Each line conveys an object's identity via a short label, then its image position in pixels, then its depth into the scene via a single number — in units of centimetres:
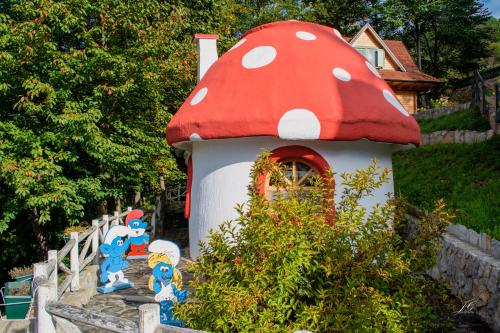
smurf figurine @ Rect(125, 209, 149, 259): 873
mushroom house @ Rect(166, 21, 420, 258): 711
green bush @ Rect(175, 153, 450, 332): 358
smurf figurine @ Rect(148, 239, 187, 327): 562
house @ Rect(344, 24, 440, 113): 2397
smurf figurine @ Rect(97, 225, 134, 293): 738
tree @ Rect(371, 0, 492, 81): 2898
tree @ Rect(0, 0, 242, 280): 995
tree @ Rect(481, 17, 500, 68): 3112
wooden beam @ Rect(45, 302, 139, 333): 338
